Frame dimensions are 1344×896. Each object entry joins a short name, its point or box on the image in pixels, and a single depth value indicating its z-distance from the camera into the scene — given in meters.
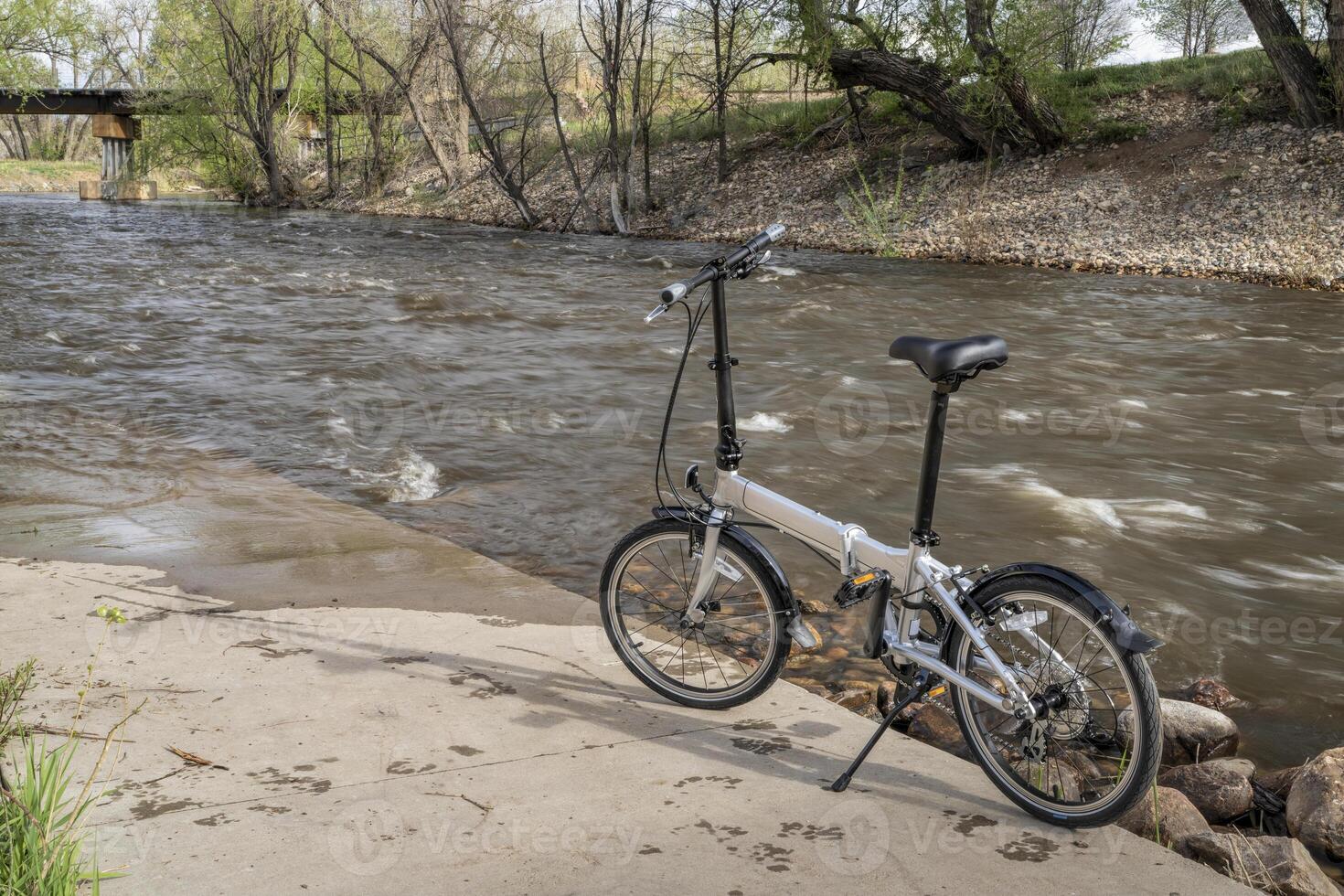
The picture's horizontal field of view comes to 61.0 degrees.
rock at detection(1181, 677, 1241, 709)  4.30
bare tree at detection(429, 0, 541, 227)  27.00
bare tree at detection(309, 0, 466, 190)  32.66
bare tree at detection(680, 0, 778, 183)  23.16
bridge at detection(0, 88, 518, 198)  45.47
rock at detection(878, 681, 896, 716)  4.14
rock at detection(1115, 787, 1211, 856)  3.15
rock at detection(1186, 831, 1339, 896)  2.88
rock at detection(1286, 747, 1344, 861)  3.23
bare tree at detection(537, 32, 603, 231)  25.87
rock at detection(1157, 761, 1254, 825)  3.46
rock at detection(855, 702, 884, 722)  4.09
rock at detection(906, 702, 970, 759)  3.82
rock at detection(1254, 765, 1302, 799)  3.59
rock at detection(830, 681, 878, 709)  4.24
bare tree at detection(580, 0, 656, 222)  25.02
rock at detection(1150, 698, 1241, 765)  3.87
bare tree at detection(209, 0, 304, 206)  37.25
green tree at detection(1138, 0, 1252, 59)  31.09
